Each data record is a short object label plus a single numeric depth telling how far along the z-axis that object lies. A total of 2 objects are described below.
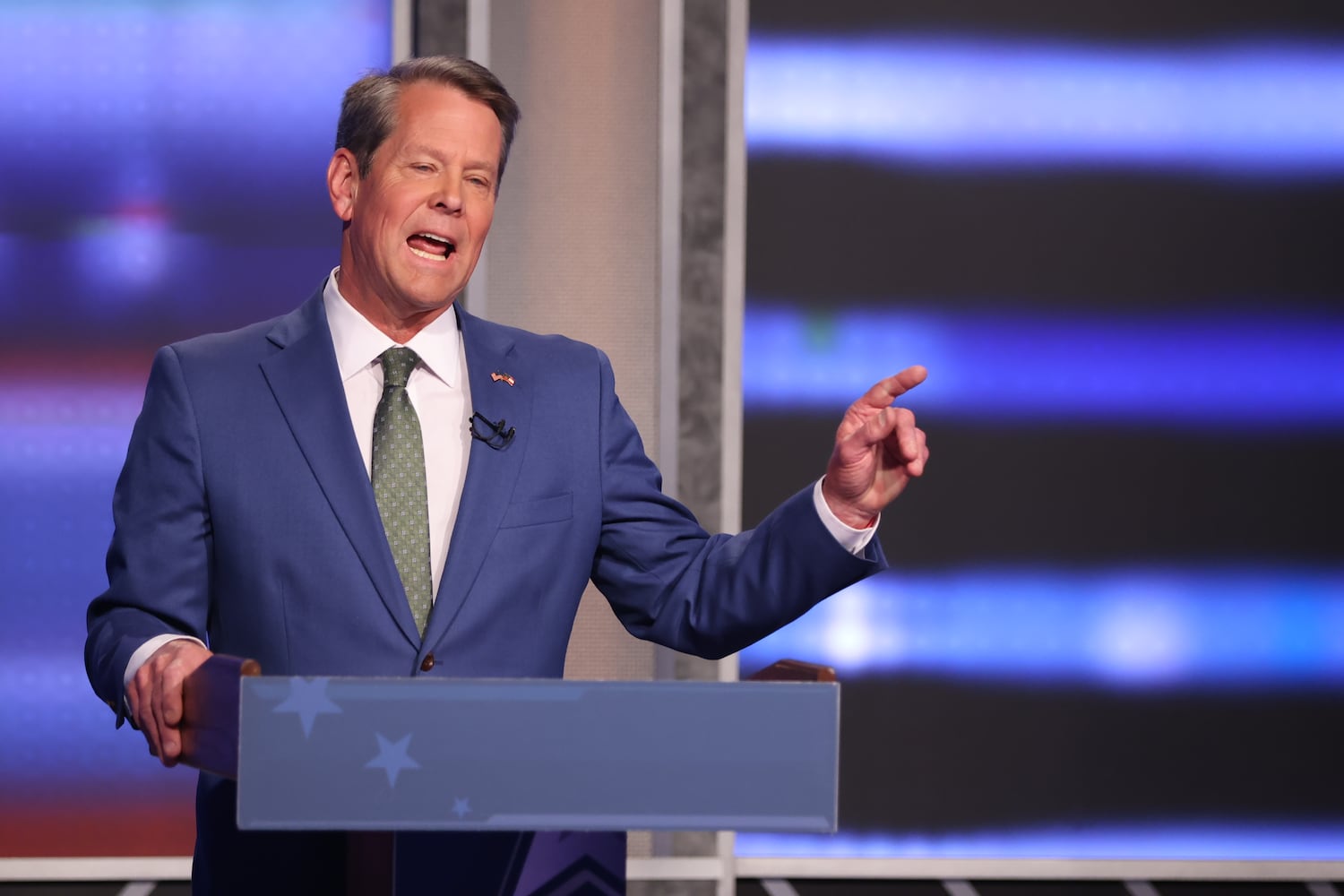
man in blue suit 9.34
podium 8.88
